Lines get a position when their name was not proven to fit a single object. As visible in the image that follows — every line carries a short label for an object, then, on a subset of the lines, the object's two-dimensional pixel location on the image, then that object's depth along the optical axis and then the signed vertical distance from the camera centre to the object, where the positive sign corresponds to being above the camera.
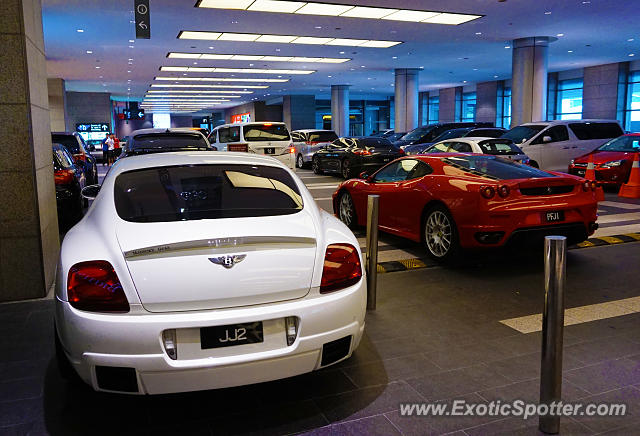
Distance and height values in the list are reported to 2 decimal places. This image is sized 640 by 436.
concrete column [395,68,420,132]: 32.69 +2.11
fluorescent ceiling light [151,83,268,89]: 40.34 +3.71
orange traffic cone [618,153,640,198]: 12.70 -1.17
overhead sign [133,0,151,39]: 13.12 +2.80
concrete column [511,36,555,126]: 22.92 +2.30
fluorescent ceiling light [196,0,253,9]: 15.28 +3.69
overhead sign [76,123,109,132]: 43.53 +0.80
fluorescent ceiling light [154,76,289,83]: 35.41 +3.70
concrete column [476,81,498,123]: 41.09 +2.45
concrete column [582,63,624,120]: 32.18 +2.47
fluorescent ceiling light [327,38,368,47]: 22.19 +3.79
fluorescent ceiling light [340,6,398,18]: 16.64 +3.75
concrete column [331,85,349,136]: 42.16 +2.00
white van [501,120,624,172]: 16.31 -0.17
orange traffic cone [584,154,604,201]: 12.79 -0.87
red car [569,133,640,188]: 13.57 -0.71
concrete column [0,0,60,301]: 4.98 -0.24
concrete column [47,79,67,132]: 33.41 +2.02
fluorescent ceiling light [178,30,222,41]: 20.20 +3.73
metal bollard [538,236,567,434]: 2.81 -1.00
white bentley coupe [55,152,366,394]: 2.75 -0.84
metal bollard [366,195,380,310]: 4.97 -0.99
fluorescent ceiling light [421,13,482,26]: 17.91 +3.79
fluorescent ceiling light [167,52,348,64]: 25.66 +3.77
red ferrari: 5.98 -0.78
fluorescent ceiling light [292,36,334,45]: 21.61 +3.76
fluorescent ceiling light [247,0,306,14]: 15.43 +3.69
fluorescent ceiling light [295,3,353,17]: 15.95 +3.71
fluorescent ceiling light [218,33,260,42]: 20.72 +3.76
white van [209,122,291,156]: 16.31 -0.06
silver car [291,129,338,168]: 23.52 -0.32
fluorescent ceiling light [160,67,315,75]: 30.52 +3.72
